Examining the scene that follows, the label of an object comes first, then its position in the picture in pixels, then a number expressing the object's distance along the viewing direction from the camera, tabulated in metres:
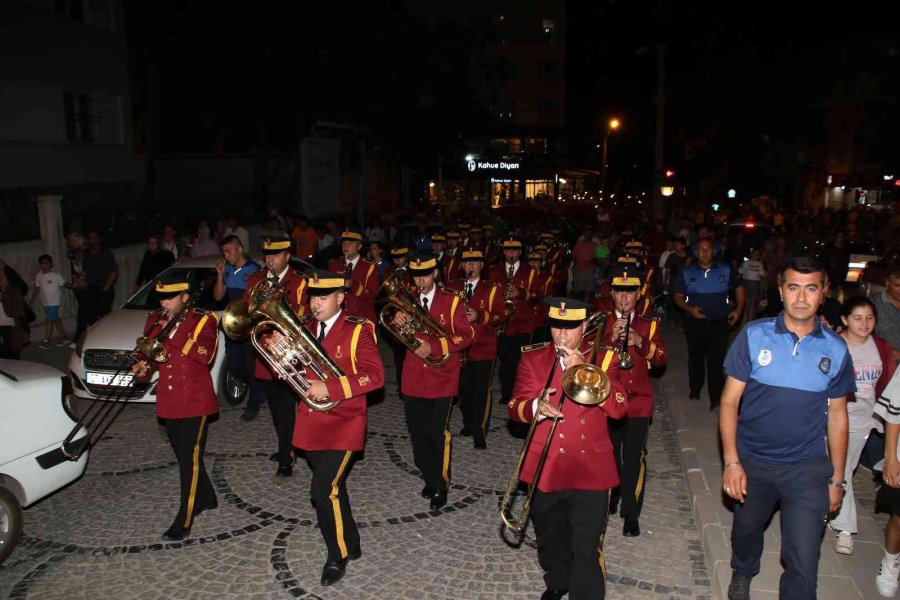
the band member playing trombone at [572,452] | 4.44
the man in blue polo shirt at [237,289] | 8.78
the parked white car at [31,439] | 5.57
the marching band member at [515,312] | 9.18
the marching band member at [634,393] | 5.79
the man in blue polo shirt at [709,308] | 9.01
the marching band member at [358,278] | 9.71
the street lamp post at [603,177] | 45.74
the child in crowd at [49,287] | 12.98
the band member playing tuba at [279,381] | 7.24
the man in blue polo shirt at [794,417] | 4.26
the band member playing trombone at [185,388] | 5.89
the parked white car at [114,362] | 8.85
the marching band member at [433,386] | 6.51
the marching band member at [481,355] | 7.91
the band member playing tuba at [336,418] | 5.20
